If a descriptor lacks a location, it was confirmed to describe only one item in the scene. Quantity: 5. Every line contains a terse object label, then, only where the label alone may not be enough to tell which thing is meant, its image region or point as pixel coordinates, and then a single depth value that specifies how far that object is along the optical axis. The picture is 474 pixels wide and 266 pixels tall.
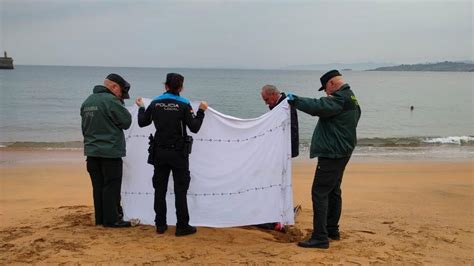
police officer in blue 5.16
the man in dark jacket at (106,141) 5.52
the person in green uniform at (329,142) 5.04
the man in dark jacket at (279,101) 5.67
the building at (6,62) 98.06
